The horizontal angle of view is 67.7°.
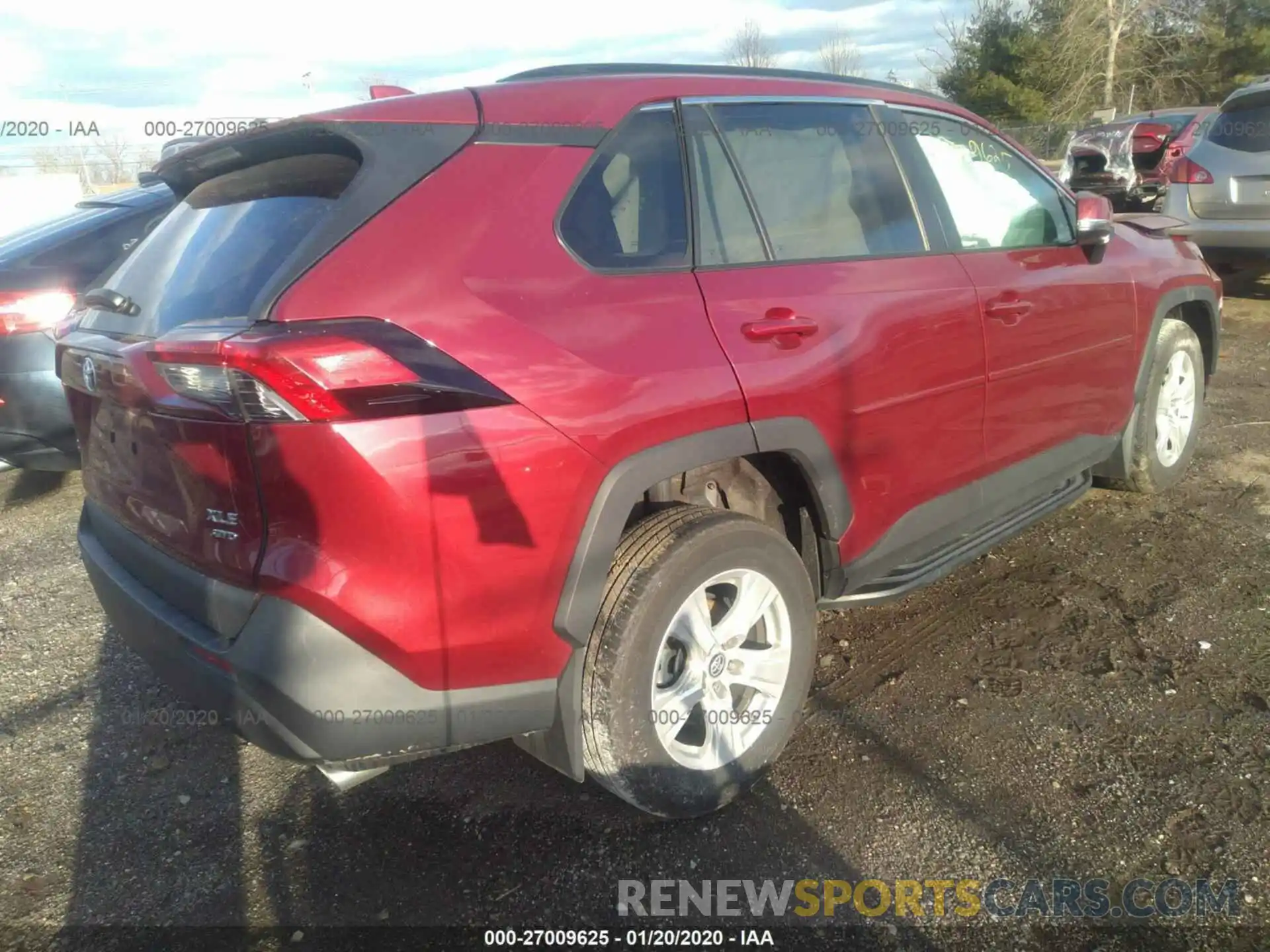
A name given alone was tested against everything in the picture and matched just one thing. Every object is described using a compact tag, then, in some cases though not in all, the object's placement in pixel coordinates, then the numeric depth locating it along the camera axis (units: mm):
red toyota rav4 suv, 1877
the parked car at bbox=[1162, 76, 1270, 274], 7742
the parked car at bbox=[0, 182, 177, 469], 4434
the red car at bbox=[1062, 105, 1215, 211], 14234
